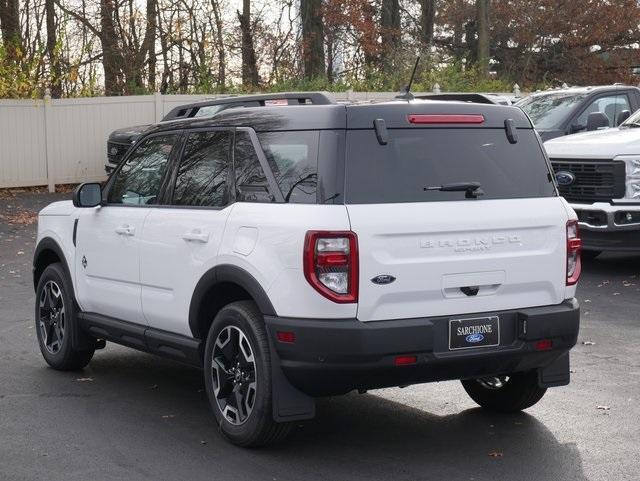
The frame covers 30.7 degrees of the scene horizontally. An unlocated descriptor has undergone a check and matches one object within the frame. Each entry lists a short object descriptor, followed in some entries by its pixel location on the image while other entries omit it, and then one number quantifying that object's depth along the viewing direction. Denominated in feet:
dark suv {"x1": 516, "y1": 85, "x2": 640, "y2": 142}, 54.49
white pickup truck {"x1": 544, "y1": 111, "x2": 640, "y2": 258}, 43.68
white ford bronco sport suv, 19.57
